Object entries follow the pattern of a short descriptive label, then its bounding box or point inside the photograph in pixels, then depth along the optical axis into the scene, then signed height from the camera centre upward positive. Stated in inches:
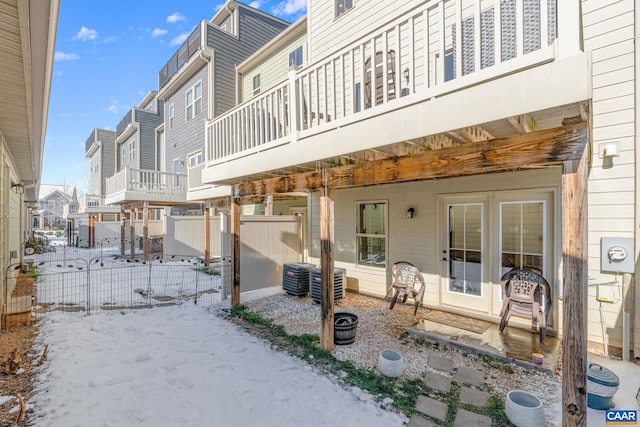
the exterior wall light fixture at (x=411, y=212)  241.9 +0.0
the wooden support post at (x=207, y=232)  446.1 -26.1
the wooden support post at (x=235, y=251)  245.1 -28.9
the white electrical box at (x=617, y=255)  147.2 -20.8
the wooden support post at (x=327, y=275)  167.3 -32.8
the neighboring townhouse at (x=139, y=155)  491.2 +150.9
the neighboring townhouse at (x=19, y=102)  87.9 +52.9
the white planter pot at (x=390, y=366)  138.0 -66.8
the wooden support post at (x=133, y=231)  517.3 -27.6
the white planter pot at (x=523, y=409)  104.6 -66.5
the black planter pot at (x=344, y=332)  173.0 -64.9
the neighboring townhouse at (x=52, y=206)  1476.4 +43.6
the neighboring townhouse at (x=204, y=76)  474.6 +225.9
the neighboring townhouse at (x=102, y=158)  970.7 +176.6
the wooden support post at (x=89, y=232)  731.9 -40.2
